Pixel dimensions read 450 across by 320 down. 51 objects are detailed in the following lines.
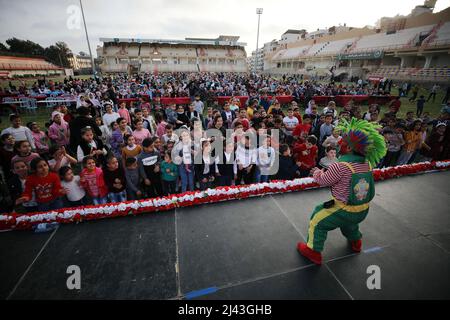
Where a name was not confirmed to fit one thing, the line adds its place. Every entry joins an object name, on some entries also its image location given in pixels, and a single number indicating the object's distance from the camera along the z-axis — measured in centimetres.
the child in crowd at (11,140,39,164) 394
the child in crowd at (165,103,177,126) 772
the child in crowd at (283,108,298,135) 676
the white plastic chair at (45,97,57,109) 1360
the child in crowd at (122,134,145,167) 459
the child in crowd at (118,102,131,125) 732
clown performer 246
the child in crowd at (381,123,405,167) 593
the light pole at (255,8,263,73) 3789
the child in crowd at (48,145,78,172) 414
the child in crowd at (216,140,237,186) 466
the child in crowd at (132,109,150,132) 598
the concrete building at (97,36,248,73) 5112
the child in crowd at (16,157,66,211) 350
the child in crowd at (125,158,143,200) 416
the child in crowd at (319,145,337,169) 479
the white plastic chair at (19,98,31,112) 1264
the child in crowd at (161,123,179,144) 512
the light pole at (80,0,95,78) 2329
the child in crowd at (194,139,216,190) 456
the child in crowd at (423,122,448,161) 602
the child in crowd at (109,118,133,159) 556
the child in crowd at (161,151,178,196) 450
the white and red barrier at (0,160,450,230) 363
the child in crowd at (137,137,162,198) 439
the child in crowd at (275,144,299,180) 492
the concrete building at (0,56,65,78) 4392
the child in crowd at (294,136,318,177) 503
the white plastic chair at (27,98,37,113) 1276
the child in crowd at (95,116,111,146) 639
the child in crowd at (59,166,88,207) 380
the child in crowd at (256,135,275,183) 484
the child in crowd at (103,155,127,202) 406
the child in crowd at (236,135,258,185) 479
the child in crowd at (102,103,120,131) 655
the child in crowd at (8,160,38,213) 385
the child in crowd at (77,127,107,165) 475
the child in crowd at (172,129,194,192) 454
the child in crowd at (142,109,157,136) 684
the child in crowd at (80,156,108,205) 389
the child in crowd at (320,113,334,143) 631
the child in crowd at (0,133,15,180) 447
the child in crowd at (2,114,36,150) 512
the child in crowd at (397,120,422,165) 585
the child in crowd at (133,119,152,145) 540
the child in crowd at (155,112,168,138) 616
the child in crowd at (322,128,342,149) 525
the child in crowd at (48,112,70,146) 607
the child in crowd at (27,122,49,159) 563
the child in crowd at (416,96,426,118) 1317
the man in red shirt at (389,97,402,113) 941
